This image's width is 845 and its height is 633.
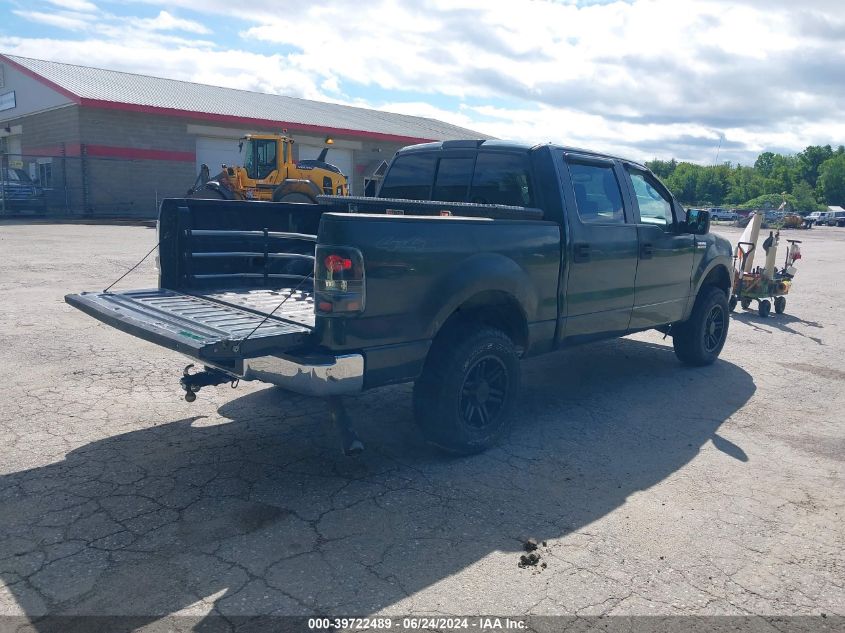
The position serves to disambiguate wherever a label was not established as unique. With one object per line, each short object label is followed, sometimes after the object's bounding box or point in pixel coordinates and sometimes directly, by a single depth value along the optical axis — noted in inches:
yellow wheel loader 843.4
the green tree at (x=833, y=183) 3764.8
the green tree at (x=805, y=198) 3248.5
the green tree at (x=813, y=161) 4248.8
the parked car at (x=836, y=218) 2431.1
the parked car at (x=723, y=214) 2517.2
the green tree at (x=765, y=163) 5703.7
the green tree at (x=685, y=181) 4641.0
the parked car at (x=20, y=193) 1054.4
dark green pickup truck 152.9
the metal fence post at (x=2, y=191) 1040.8
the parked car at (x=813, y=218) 2347.9
